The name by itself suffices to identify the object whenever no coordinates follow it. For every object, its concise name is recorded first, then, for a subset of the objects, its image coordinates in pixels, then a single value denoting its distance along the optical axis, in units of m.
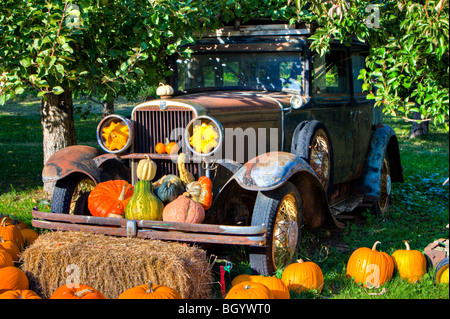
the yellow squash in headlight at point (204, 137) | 4.42
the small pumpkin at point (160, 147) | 4.63
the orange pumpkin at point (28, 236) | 5.04
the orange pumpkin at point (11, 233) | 4.88
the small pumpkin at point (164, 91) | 4.80
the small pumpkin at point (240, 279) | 3.94
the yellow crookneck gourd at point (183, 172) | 4.45
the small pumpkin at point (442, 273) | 4.13
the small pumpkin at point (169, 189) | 4.25
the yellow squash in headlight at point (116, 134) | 4.73
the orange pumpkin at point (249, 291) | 3.45
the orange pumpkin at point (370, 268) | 4.21
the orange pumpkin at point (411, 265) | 4.33
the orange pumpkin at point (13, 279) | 3.72
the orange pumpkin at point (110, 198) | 4.30
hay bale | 3.61
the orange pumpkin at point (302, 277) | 4.01
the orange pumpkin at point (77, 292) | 3.40
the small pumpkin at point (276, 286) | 3.71
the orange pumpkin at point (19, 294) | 3.41
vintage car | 4.12
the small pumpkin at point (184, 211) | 4.02
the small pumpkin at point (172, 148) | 4.56
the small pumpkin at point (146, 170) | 4.38
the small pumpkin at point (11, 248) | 4.49
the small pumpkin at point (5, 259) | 4.18
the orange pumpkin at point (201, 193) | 4.25
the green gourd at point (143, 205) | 4.07
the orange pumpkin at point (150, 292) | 3.35
